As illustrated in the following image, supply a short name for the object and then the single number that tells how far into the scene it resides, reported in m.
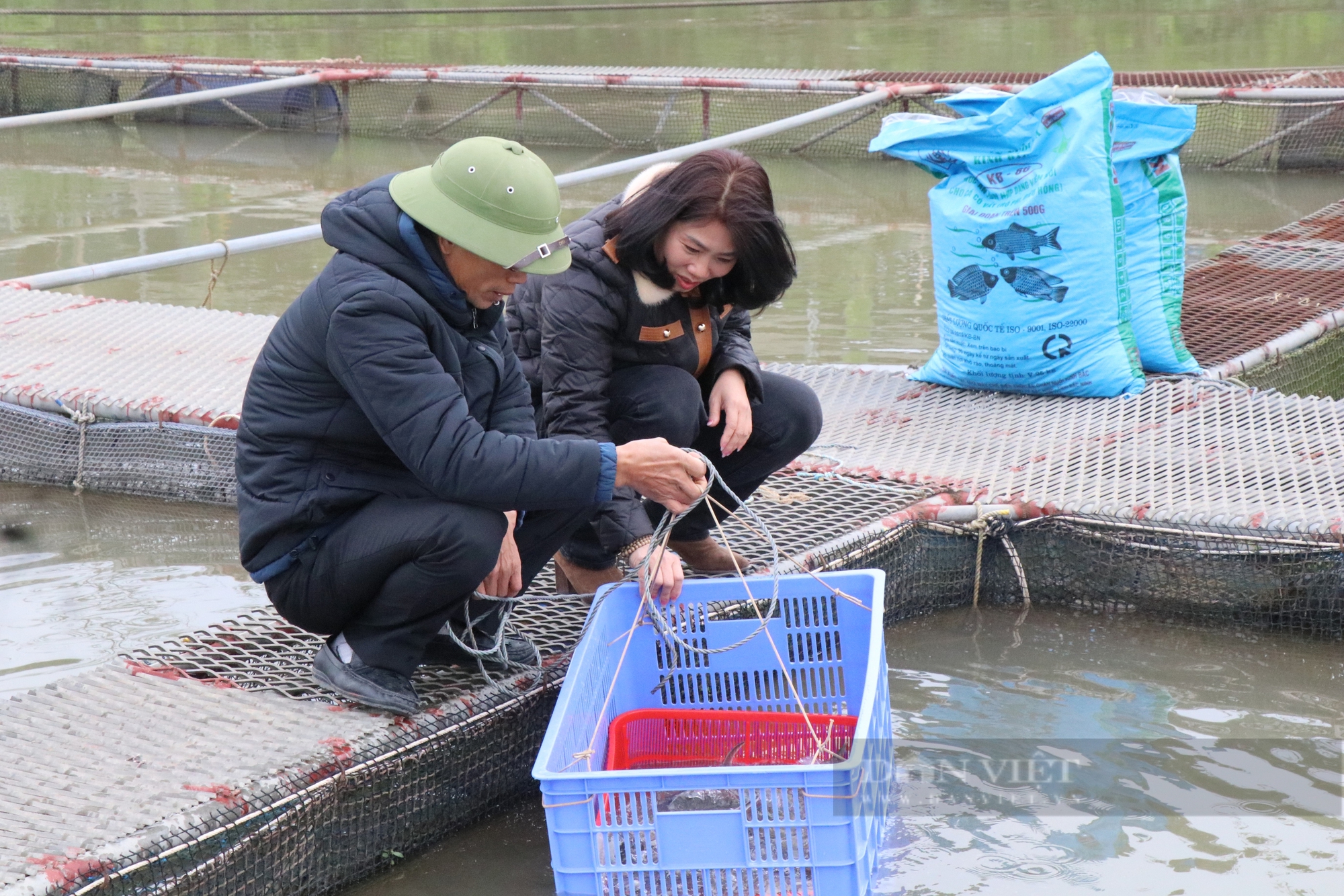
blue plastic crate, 1.86
